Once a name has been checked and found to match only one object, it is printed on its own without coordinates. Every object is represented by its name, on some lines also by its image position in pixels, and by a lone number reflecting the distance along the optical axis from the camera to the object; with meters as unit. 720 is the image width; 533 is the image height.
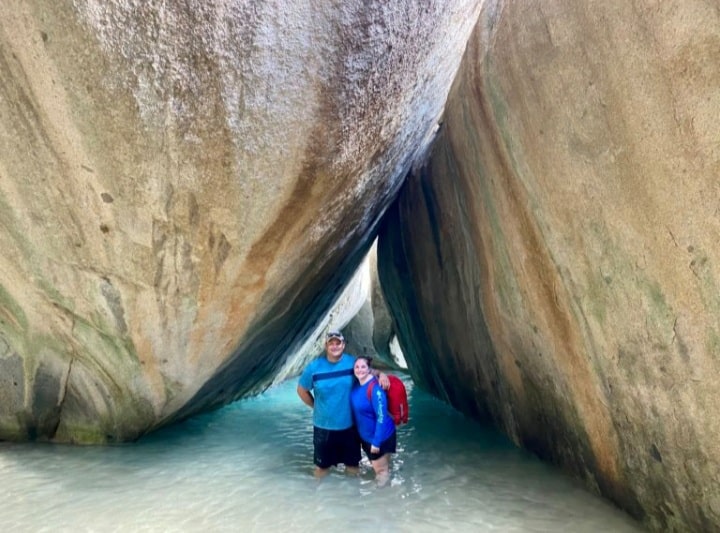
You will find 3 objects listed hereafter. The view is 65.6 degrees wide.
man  5.16
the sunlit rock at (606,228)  2.80
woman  4.95
